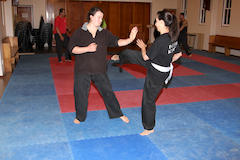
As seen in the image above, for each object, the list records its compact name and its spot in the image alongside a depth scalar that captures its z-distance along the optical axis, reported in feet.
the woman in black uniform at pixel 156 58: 9.85
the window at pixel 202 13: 44.93
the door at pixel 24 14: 45.45
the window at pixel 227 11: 39.29
